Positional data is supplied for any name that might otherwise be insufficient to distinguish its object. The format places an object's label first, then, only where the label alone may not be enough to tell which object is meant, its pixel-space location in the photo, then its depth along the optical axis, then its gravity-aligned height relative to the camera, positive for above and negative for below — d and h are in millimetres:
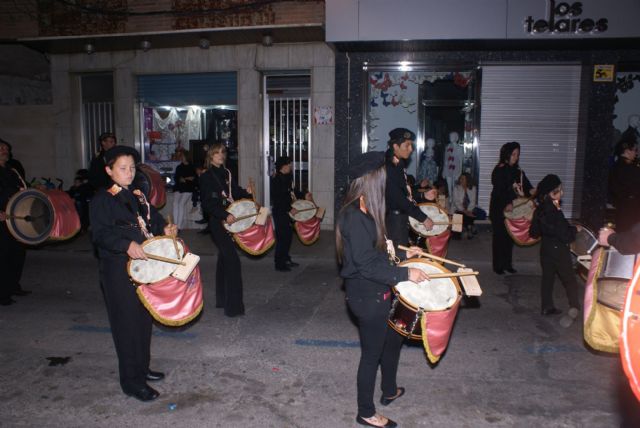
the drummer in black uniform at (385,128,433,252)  5777 -482
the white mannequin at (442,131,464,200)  12859 -228
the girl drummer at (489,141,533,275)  8305 -609
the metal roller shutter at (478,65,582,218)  12148 +752
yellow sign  11711 +1657
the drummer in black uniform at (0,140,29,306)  6996 -1262
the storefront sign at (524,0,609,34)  11000 +2653
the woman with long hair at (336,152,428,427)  3564 -762
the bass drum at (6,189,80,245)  6875 -888
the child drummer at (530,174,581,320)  6062 -1018
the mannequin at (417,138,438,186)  12867 -347
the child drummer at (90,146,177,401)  4082 -783
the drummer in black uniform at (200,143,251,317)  6297 -772
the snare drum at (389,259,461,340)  3791 -1060
